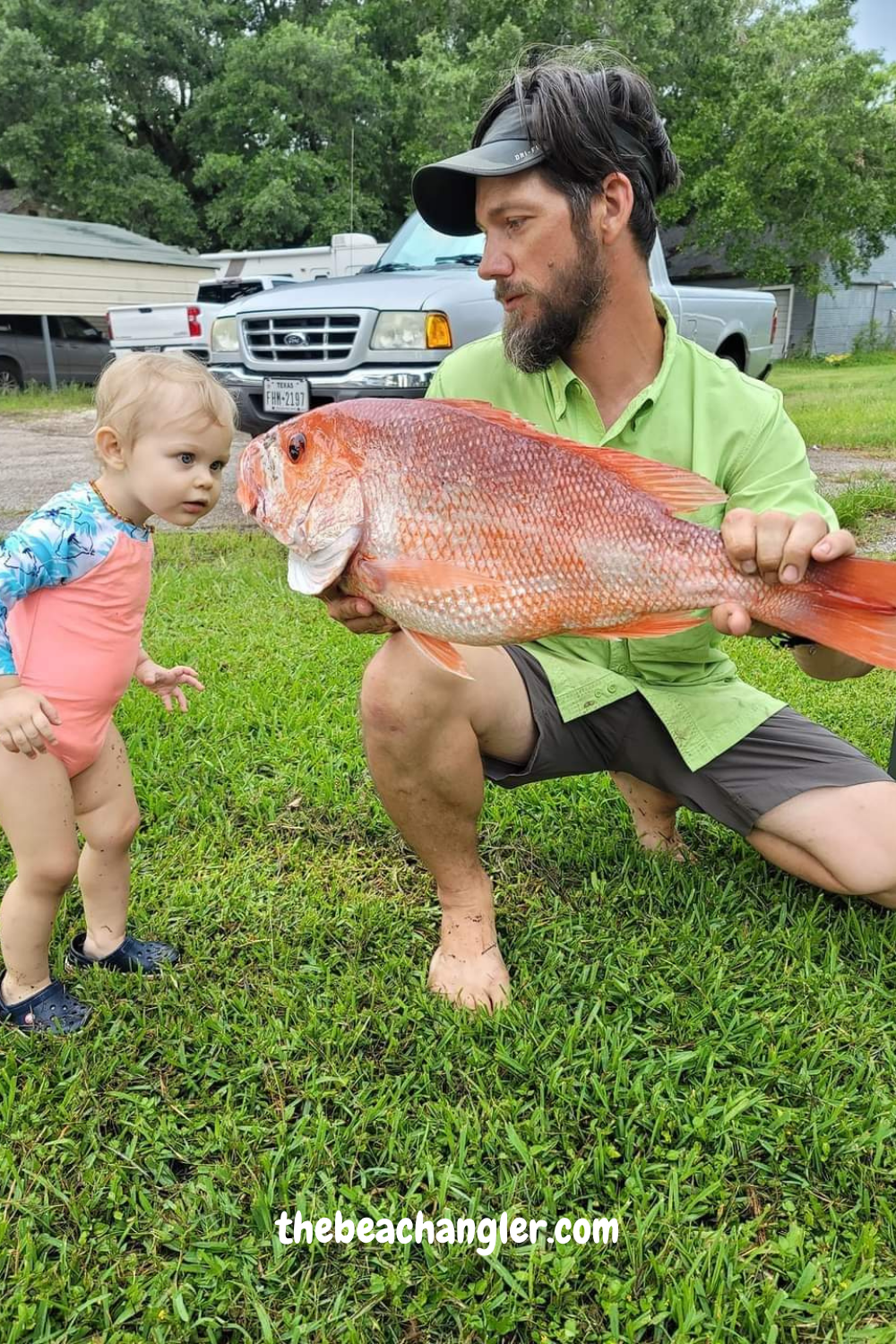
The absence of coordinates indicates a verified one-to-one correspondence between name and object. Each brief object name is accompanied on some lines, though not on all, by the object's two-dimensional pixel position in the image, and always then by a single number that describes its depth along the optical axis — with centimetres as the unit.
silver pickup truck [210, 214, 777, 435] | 696
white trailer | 1922
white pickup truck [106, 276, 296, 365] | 1569
